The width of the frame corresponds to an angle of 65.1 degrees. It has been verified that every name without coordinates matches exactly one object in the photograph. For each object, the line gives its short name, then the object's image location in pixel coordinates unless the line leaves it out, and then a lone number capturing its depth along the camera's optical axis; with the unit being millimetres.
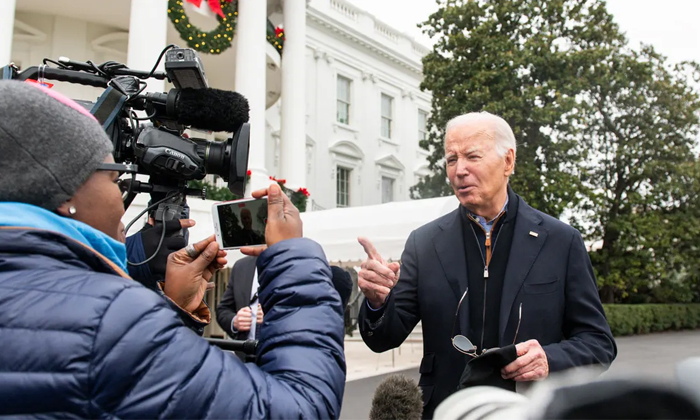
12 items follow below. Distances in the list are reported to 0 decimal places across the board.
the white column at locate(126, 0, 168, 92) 10984
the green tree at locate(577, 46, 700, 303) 18406
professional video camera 1816
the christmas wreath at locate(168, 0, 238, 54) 11758
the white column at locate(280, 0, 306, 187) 15008
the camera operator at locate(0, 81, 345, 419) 948
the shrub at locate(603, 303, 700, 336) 19062
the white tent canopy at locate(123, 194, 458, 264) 7289
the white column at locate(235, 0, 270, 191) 12836
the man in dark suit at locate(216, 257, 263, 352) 4252
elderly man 2145
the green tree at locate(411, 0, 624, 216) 16719
